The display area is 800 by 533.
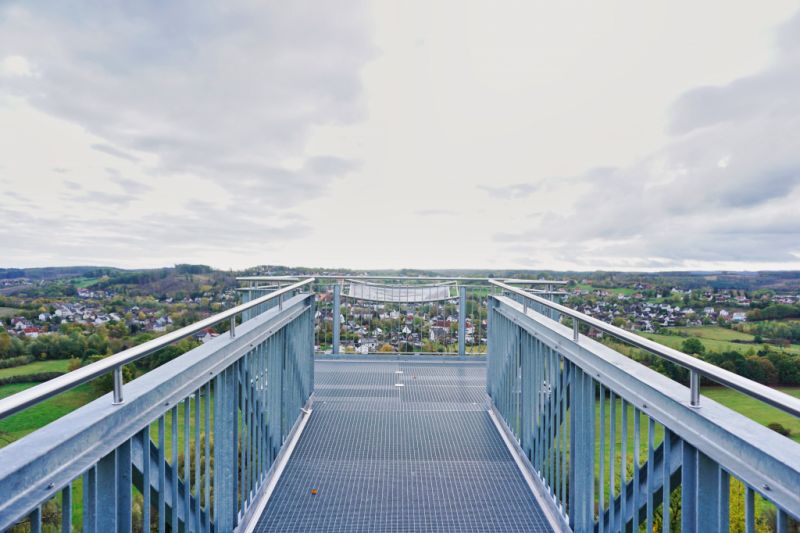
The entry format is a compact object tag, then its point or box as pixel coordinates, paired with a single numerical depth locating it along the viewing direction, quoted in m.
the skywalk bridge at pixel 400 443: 1.10
